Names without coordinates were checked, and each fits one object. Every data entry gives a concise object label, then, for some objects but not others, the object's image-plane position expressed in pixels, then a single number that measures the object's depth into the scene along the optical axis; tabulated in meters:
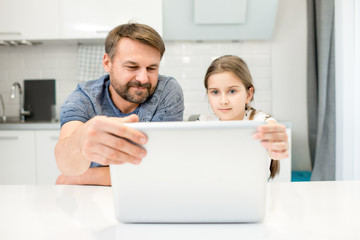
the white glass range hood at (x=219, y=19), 2.62
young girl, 1.57
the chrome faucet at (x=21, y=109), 2.85
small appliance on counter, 2.90
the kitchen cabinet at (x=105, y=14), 2.56
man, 1.27
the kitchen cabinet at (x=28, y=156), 2.41
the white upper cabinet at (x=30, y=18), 2.61
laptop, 0.53
